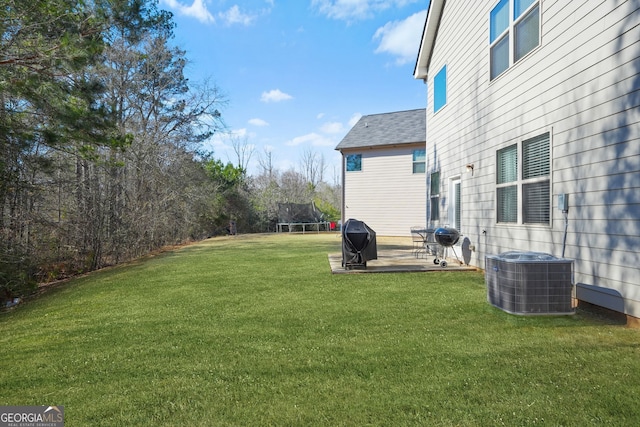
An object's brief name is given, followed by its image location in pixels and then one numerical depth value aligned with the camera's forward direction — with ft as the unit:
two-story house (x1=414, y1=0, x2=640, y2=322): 11.48
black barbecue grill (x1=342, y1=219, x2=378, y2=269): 22.08
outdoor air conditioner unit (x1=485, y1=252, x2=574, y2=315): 12.53
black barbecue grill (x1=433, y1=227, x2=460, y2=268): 23.06
